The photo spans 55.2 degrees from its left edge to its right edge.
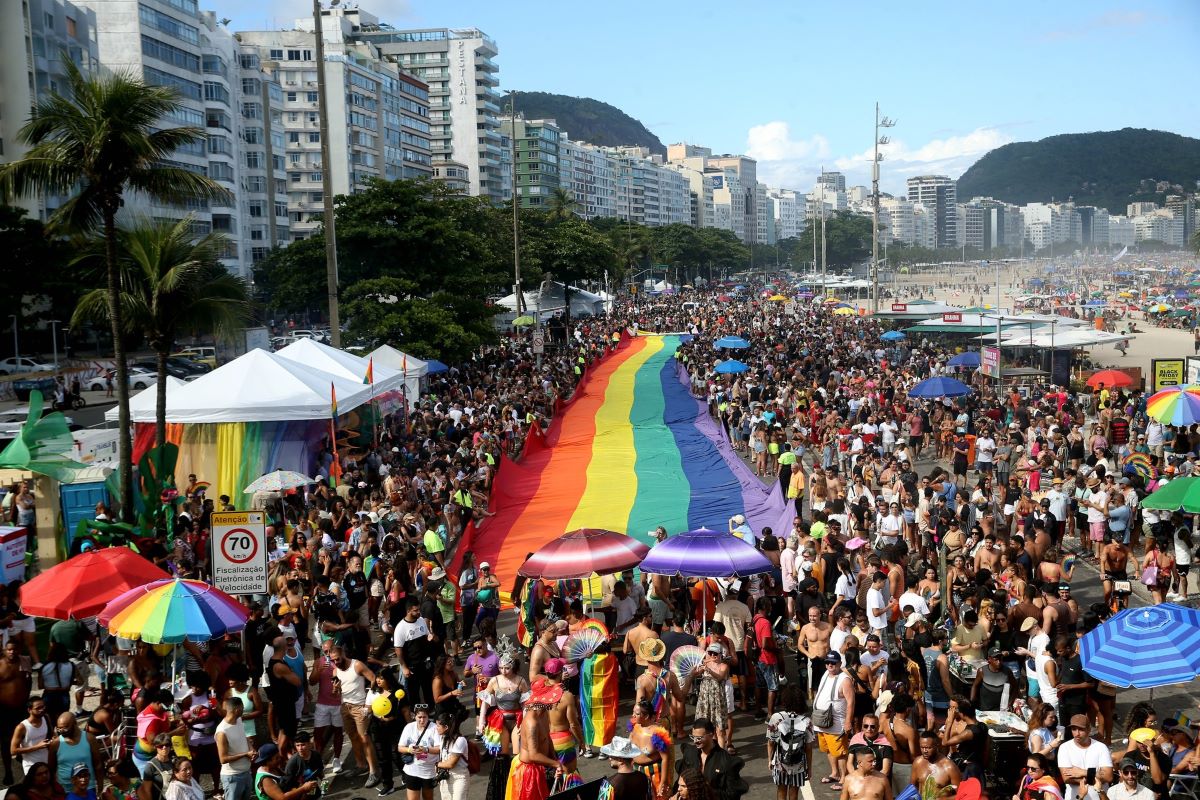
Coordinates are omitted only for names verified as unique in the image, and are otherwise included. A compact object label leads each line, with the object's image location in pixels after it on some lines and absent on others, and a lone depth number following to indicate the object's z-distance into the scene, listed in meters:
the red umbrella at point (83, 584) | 11.22
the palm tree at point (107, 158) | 15.34
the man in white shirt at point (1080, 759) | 7.96
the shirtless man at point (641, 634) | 11.00
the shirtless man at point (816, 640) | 11.31
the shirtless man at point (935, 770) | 7.89
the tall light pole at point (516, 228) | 46.62
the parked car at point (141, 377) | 43.38
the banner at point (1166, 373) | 26.66
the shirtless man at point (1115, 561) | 14.86
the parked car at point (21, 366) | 46.31
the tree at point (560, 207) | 86.71
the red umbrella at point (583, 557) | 12.66
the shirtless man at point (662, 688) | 10.53
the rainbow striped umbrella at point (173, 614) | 9.99
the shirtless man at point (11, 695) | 10.15
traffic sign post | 11.83
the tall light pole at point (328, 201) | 25.12
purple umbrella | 11.98
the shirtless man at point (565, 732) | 8.98
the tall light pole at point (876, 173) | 60.78
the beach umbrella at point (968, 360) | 37.28
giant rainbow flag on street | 19.33
